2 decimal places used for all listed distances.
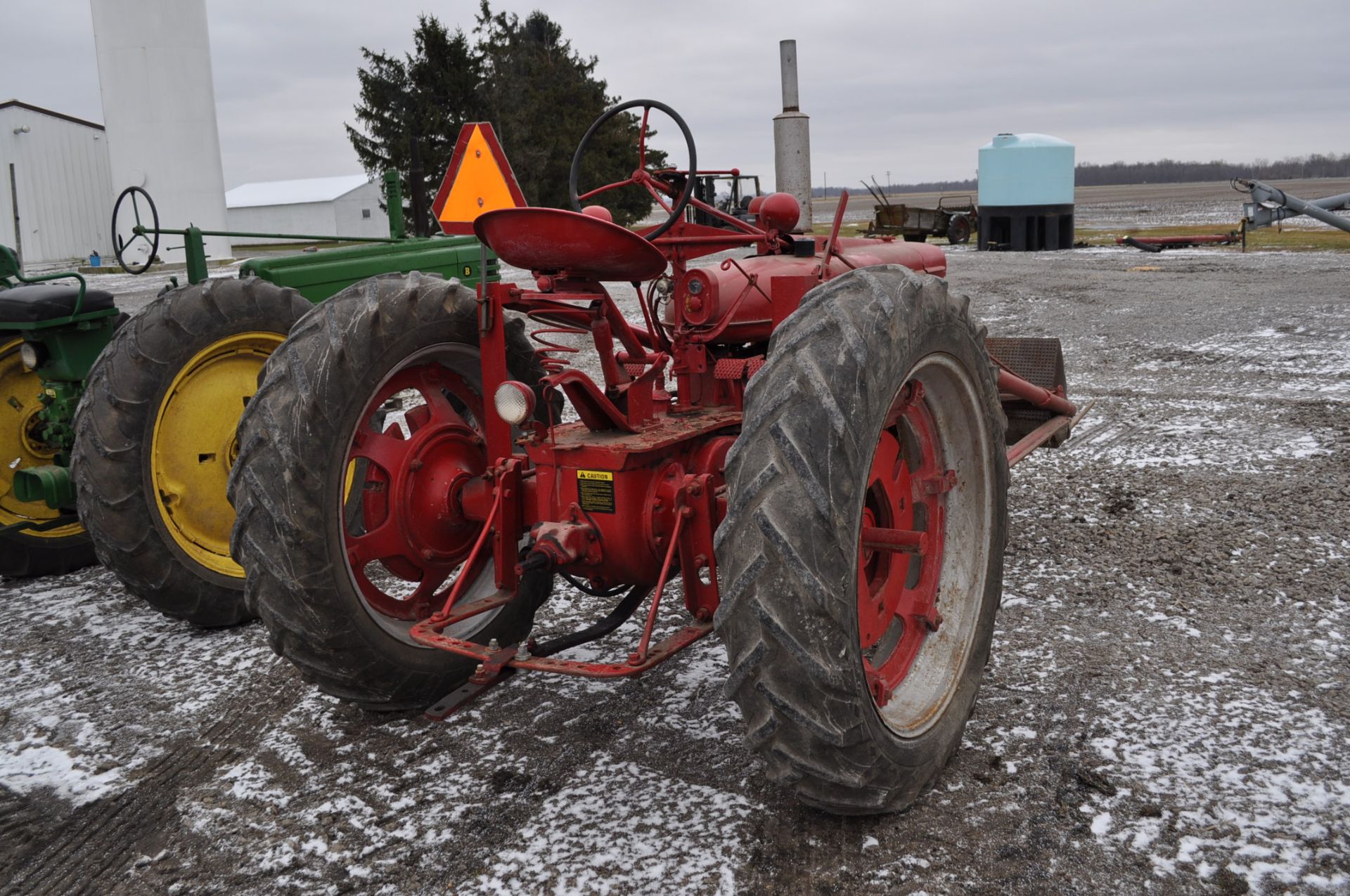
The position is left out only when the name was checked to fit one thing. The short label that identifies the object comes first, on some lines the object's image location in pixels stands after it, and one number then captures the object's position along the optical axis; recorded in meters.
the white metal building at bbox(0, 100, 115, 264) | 35.19
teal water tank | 24.73
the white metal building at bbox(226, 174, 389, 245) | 49.91
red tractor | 2.38
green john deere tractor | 4.24
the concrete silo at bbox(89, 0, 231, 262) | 28.98
